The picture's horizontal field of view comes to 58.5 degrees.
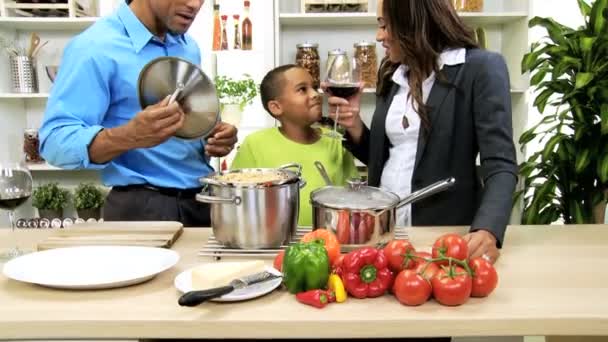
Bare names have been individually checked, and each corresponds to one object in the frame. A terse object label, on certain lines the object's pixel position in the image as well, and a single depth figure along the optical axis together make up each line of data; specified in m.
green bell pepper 0.98
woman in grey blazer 1.43
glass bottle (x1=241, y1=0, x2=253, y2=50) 3.02
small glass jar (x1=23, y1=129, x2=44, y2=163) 3.15
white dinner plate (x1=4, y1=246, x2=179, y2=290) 1.01
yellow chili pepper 0.98
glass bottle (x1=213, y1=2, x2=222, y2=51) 3.01
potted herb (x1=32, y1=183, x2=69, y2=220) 3.19
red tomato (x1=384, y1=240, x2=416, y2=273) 1.01
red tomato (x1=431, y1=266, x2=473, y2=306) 0.94
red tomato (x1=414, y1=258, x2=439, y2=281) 0.97
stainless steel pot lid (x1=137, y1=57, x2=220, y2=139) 1.33
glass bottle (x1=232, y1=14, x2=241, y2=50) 3.02
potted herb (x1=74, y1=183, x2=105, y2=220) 3.15
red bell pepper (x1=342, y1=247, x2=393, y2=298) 0.99
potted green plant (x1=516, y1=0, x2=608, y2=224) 2.45
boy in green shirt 1.99
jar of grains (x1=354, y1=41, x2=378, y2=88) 2.99
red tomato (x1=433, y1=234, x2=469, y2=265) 1.00
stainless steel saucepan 1.15
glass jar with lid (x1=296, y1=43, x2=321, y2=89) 2.97
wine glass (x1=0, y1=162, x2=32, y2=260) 1.25
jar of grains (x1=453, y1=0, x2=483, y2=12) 2.98
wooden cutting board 1.26
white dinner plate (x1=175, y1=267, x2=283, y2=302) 0.96
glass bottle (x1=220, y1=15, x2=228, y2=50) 3.01
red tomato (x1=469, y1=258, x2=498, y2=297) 0.97
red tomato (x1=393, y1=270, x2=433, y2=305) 0.94
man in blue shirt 1.45
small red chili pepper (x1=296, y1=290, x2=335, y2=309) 0.95
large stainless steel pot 1.14
